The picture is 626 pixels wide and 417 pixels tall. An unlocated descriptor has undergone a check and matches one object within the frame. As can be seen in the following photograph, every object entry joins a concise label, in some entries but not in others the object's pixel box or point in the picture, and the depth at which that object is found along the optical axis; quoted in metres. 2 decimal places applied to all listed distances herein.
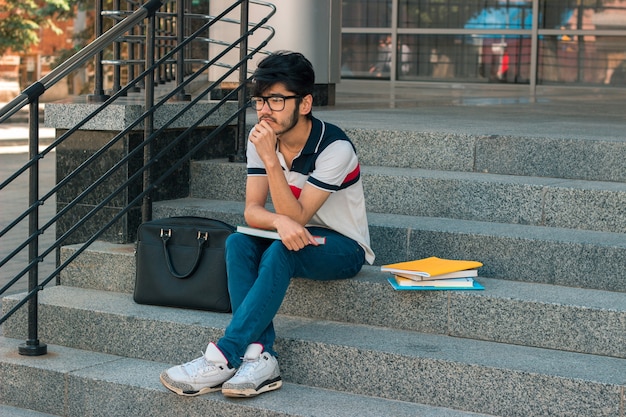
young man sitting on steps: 5.48
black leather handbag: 6.38
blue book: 5.89
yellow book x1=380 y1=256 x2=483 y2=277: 5.88
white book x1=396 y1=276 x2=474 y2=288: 5.93
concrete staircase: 5.42
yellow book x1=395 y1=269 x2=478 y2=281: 5.94
